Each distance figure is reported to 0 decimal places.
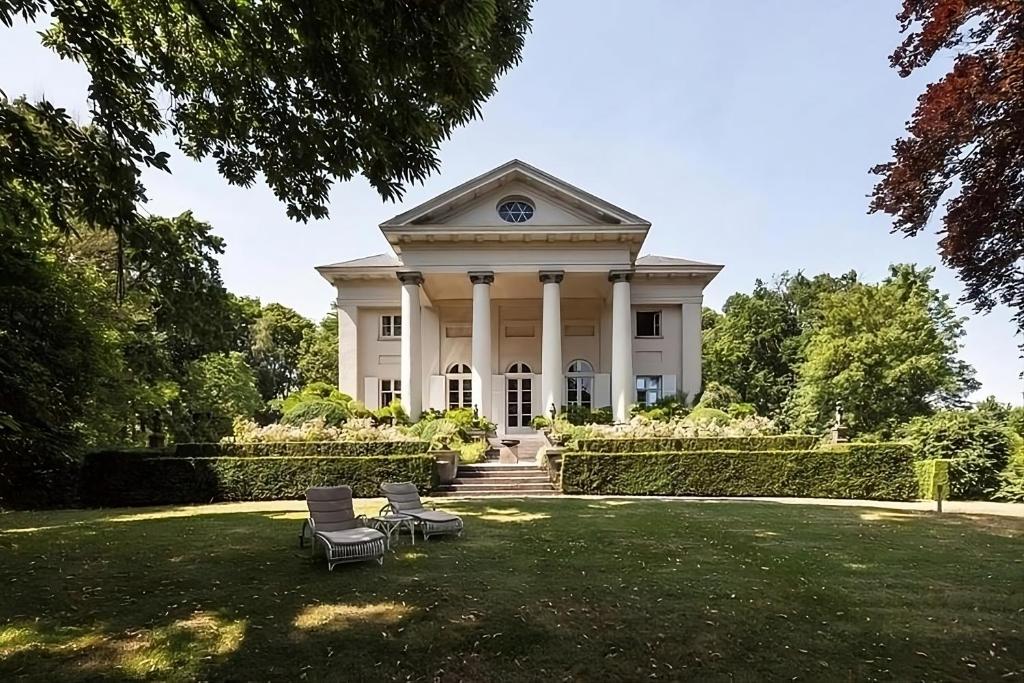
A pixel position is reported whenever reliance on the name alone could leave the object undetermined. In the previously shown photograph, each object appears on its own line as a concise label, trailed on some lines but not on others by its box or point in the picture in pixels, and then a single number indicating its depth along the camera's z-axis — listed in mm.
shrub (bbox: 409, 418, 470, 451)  17662
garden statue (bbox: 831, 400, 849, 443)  17312
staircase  15016
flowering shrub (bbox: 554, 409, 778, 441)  16891
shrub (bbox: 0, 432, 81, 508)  12211
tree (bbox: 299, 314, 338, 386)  44288
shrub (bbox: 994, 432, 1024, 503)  14914
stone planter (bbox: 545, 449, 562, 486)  15234
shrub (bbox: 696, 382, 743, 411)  23953
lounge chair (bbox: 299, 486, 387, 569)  6793
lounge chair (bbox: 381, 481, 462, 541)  8570
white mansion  23172
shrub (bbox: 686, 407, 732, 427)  20031
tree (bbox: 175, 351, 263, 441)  25547
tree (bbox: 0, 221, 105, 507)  9188
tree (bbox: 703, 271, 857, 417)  41250
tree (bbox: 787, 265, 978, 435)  28983
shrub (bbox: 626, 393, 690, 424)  22703
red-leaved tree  6855
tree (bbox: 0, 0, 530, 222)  4848
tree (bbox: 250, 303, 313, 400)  47062
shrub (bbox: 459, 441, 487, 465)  17547
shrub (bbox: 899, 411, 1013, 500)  15492
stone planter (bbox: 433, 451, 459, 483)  15477
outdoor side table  8486
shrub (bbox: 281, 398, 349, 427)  20391
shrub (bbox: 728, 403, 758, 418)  22750
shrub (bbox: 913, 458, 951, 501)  12643
